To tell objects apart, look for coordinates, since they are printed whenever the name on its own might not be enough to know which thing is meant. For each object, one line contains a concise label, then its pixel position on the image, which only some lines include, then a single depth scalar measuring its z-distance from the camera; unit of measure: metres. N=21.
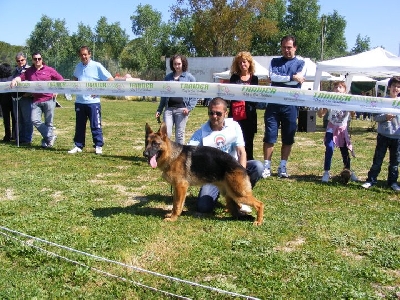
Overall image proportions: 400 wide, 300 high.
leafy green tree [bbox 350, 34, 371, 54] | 94.19
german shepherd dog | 4.66
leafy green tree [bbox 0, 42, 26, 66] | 42.67
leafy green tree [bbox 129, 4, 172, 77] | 65.50
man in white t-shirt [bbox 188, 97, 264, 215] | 5.24
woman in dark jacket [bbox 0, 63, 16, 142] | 10.66
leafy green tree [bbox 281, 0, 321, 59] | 79.31
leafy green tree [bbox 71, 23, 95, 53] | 75.20
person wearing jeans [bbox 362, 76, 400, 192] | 6.43
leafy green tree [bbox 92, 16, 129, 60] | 80.06
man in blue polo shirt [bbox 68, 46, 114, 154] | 8.91
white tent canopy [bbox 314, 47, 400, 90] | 14.11
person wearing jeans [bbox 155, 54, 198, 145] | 7.91
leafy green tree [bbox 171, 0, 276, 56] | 49.03
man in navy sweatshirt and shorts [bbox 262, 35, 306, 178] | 6.98
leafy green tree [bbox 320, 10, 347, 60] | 94.44
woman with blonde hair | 6.87
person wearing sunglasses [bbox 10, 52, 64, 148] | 9.58
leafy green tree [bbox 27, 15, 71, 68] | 73.25
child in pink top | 7.09
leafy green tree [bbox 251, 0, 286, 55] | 75.88
